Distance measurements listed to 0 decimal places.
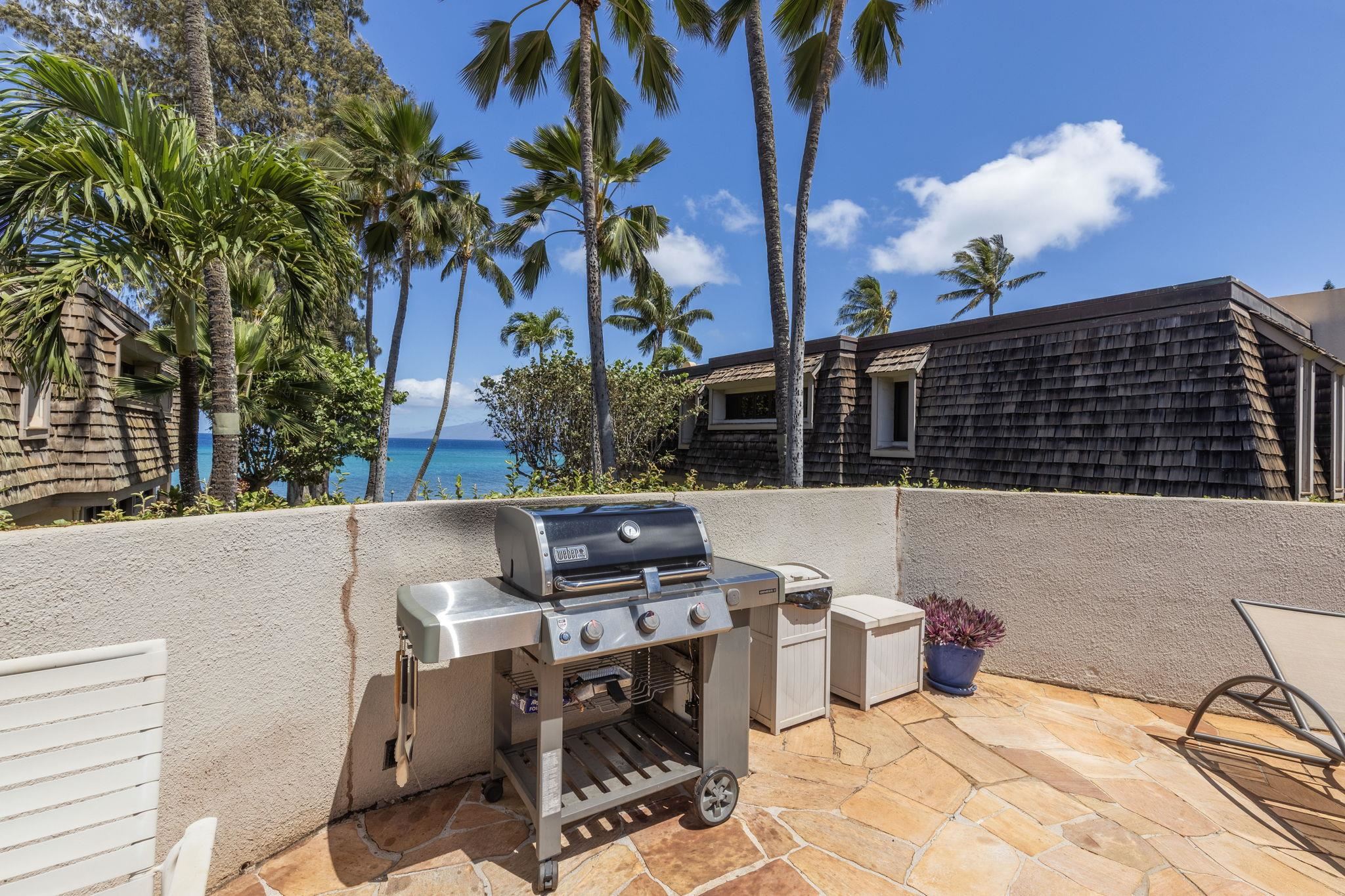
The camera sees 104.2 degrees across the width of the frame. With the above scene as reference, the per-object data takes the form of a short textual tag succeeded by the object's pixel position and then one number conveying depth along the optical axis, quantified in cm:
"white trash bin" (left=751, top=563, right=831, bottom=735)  296
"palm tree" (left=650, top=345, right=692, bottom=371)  2195
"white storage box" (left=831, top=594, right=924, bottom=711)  329
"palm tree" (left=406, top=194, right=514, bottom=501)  1094
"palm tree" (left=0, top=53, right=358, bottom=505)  278
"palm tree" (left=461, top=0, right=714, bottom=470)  630
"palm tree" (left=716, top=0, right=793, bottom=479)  581
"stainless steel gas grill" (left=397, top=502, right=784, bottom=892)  179
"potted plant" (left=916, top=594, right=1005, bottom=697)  350
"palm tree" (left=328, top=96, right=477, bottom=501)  945
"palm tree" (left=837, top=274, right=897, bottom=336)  2367
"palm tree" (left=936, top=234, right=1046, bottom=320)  2220
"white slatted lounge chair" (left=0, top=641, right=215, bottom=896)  123
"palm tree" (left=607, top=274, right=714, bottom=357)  2348
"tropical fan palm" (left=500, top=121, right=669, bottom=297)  801
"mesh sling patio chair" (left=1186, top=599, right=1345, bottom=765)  248
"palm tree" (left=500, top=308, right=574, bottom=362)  2033
